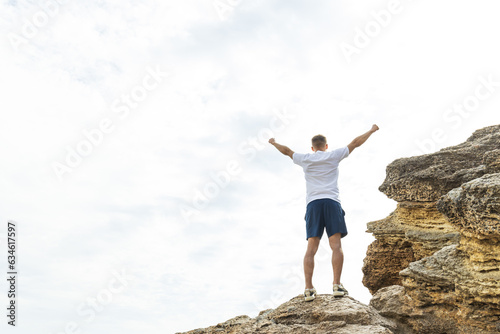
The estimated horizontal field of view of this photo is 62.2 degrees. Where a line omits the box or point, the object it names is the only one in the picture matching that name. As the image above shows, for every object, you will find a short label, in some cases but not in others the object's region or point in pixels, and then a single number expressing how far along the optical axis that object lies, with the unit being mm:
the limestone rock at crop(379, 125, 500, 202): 11258
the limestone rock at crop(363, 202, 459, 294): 11398
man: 7883
